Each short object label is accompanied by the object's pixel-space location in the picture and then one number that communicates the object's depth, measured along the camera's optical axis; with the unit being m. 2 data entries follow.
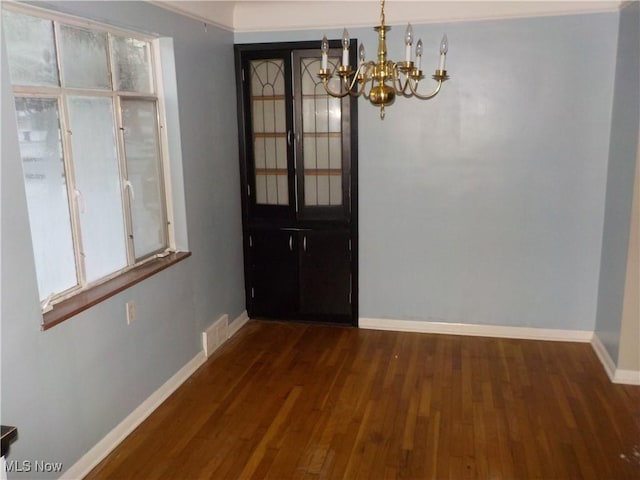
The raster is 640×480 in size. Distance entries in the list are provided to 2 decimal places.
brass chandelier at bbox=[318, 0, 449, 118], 2.49
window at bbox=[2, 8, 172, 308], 2.64
